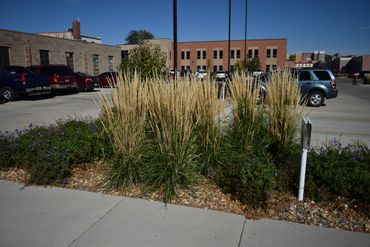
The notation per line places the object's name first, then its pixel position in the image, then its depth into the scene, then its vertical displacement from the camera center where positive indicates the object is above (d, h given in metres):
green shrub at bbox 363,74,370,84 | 36.77 -1.00
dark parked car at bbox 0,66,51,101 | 14.34 -0.52
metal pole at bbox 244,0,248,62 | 30.70 +6.50
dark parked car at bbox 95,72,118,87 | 25.59 -0.77
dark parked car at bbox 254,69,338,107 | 13.75 -0.69
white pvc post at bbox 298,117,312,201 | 3.32 -0.87
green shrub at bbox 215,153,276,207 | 3.33 -1.28
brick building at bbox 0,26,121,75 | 24.51 +2.07
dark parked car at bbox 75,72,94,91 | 20.62 -0.70
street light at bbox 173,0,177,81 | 7.57 +1.13
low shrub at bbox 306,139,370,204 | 3.29 -1.22
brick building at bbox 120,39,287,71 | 64.56 +4.61
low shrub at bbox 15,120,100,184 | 4.13 -1.18
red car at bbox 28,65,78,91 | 17.89 -0.17
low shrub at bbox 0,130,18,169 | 4.61 -1.30
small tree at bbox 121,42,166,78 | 7.53 +0.32
